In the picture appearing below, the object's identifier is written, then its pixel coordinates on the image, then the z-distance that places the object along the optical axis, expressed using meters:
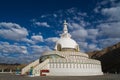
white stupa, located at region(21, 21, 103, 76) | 20.93
